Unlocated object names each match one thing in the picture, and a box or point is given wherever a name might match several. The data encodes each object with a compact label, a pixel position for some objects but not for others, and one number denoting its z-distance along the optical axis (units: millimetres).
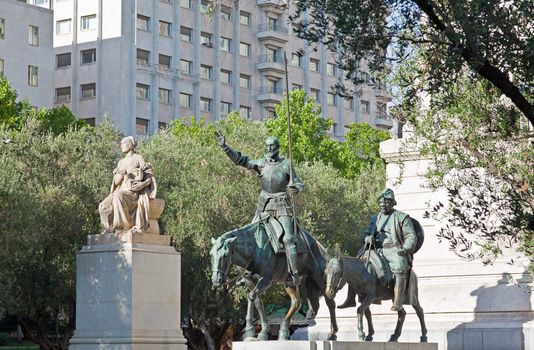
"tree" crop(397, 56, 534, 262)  15711
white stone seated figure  31391
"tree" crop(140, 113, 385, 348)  46312
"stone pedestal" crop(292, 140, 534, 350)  24812
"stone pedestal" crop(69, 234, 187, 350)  30781
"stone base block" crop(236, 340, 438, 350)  21297
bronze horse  22406
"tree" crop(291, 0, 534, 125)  12961
